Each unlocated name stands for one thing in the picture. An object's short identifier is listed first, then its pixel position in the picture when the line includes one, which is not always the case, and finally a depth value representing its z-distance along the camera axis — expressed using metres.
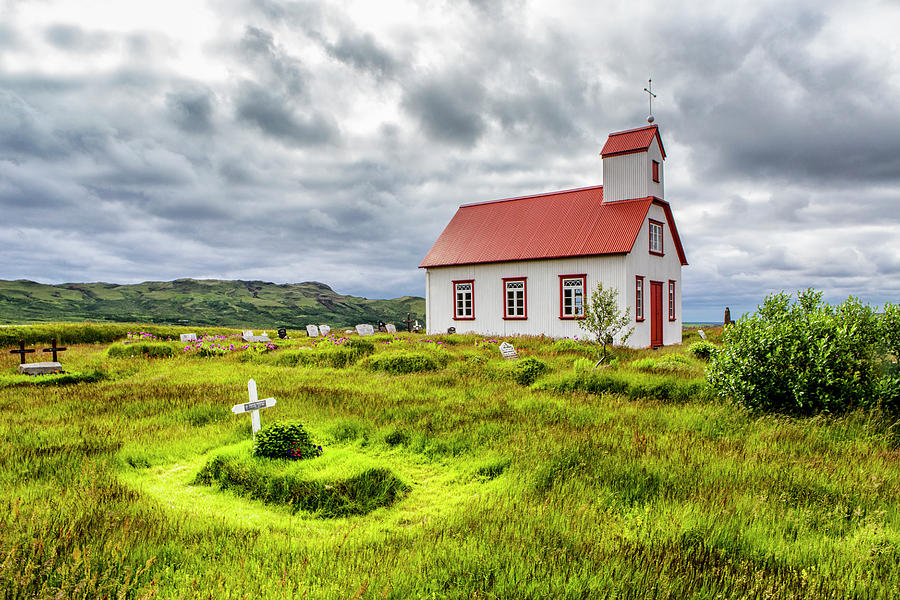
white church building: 25.03
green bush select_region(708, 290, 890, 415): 9.34
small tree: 18.50
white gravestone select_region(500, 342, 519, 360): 18.38
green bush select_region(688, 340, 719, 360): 19.41
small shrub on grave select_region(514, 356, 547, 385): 13.56
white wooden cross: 7.22
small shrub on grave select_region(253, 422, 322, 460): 6.79
